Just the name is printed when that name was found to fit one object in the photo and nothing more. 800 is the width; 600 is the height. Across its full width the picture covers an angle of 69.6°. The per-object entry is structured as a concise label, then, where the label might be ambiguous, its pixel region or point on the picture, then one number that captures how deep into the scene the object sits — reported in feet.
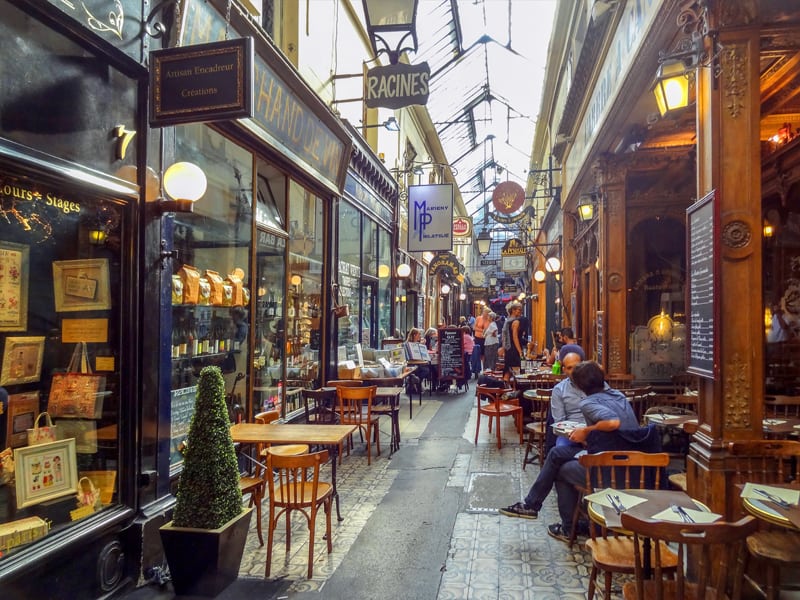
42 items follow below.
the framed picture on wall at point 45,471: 12.18
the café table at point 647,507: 10.36
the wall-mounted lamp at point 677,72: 13.53
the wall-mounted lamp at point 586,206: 36.92
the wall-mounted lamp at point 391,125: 35.32
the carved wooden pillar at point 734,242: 12.47
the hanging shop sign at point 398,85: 28.22
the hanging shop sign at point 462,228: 75.15
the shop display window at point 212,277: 17.69
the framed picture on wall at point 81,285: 13.52
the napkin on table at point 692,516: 10.10
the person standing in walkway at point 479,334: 50.90
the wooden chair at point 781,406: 20.80
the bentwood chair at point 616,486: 10.89
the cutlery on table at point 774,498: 10.62
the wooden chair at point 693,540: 8.23
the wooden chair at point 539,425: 22.67
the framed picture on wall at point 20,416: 12.42
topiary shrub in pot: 12.73
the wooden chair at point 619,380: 28.58
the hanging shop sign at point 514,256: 67.46
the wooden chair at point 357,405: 23.32
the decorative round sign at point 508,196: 54.03
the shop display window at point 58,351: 12.19
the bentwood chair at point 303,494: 13.70
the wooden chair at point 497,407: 26.37
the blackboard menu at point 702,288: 12.75
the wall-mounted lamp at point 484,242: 79.92
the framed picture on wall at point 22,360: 12.40
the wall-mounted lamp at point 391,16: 25.09
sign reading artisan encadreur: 13.48
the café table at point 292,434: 15.76
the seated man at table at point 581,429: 15.49
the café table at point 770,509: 9.78
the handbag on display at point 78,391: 13.43
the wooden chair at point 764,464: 11.50
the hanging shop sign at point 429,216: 46.78
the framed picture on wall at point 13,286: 12.27
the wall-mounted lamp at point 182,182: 15.16
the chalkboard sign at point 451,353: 43.50
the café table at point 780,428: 16.45
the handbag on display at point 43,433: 12.74
